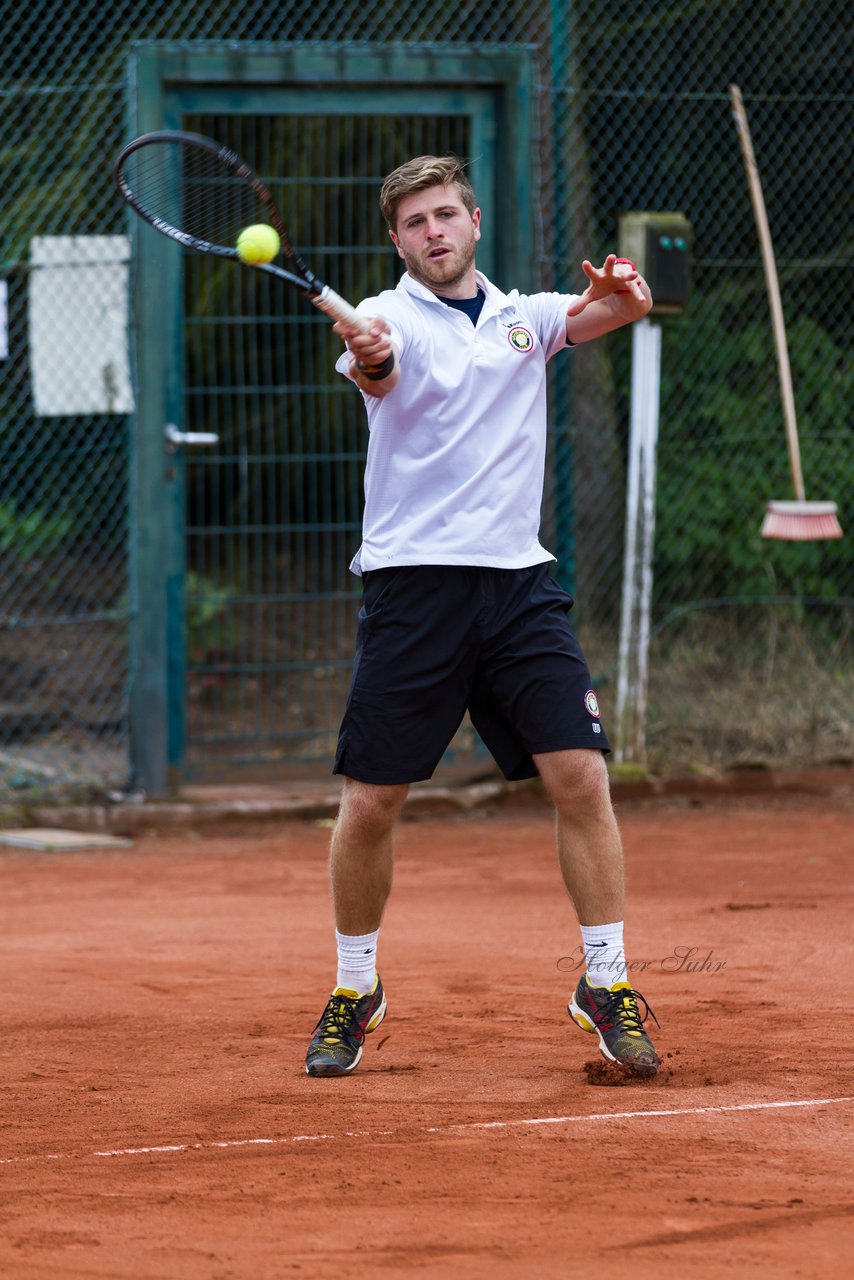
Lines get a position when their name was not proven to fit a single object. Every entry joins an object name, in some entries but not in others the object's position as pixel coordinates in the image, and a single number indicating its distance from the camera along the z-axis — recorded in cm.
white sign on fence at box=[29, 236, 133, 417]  1655
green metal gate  1661
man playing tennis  878
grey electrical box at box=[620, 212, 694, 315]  1666
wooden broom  1737
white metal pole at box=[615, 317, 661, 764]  1720
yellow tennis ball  809
